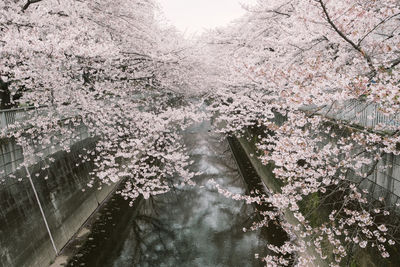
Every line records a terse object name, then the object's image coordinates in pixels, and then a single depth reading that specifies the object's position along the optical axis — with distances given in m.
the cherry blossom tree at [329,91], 4.90
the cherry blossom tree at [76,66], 9.43
